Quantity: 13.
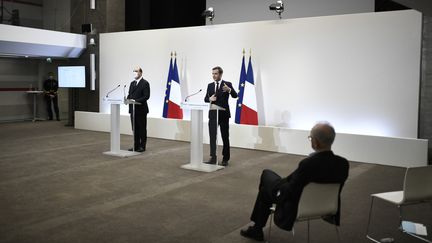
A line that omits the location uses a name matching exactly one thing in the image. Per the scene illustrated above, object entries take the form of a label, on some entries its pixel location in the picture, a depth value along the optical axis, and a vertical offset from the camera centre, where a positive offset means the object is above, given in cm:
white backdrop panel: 757 +64
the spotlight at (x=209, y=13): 1007 +193
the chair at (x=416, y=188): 345 -72
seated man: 309 -55
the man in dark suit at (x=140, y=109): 817 -25
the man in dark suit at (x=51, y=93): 1388 +7
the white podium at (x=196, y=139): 663 -65
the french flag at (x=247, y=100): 913 -6
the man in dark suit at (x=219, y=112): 694 -24
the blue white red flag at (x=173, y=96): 1026 +1
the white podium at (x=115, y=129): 793 -61
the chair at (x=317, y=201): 316 -77
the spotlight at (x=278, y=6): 892 +186
